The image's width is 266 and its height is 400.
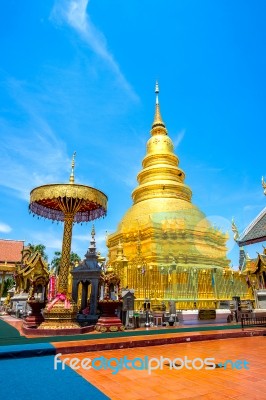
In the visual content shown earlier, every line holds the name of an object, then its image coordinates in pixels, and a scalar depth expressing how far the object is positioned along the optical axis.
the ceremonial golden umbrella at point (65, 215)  10.00
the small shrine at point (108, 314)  10.81
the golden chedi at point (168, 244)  17.88
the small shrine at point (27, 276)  17.43
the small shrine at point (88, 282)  14.60
